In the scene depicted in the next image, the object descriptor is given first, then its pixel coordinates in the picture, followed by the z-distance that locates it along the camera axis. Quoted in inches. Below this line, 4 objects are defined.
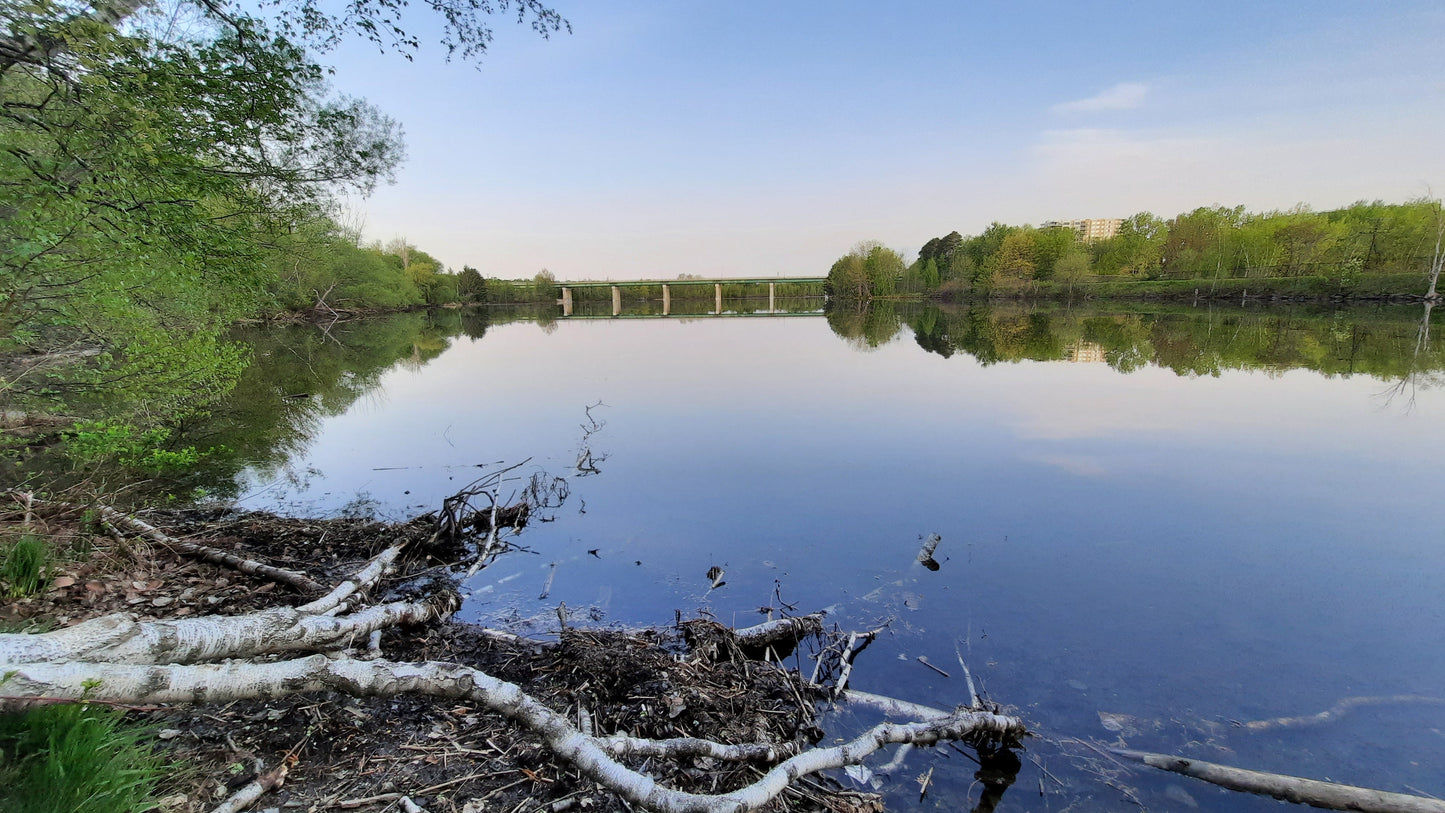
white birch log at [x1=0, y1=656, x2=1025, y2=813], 108.1
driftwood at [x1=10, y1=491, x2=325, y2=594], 223.3
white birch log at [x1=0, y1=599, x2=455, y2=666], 109.5
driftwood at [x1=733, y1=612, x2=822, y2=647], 206.8
